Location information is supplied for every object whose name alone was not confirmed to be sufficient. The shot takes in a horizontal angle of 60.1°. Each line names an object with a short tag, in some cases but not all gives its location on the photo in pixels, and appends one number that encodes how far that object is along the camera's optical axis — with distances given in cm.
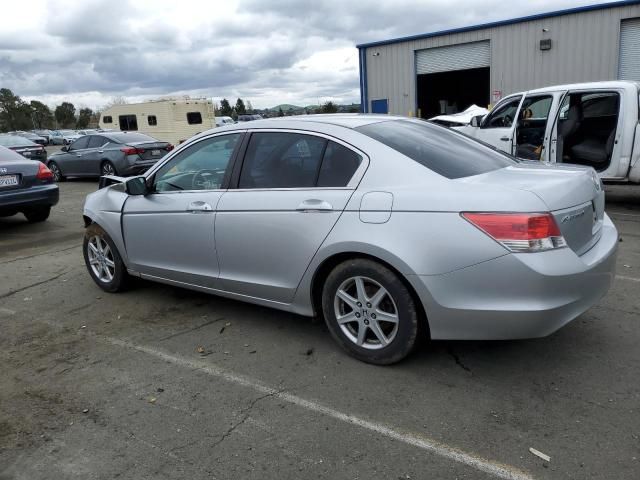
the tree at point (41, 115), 7923
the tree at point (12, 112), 7494
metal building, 1483
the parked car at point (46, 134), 5225
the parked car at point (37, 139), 4128
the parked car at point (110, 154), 1470
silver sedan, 301
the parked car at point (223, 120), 4010
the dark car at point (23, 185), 840
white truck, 806
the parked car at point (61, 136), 4931
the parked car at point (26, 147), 1697
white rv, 2503
